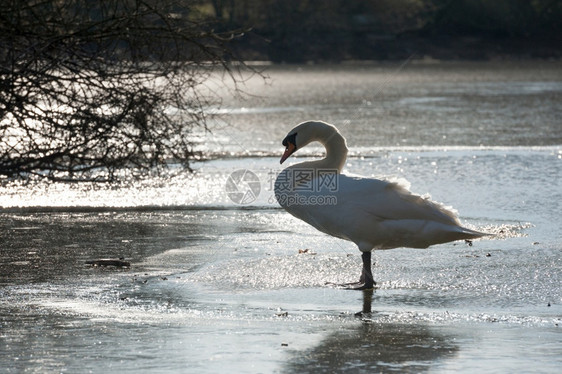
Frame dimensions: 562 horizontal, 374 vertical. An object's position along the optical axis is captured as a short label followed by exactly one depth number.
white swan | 14.50
